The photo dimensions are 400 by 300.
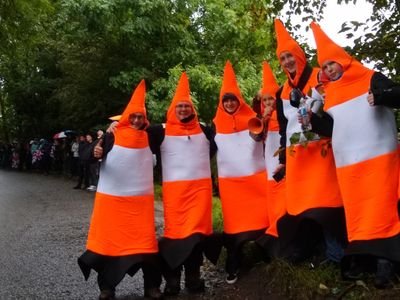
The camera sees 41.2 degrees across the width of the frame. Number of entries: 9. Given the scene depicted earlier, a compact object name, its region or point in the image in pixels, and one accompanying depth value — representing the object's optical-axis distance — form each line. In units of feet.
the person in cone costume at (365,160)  12.73
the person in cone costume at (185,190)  16.90
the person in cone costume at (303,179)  14.33
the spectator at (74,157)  63.27
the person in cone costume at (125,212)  16.40
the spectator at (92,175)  50.85
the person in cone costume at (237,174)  17.10
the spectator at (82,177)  53.80
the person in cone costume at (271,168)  16.17
